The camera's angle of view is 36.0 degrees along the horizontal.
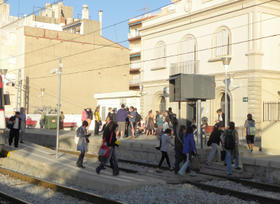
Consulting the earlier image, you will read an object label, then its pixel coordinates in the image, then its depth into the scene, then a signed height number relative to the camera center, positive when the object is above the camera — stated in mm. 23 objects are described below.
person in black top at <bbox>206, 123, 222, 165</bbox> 15766 -978
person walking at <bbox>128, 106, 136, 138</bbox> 23933 -380
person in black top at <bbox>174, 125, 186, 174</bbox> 14109 -1124
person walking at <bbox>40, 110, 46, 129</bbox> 37844 -985
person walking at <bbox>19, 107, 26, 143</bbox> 21450 -419
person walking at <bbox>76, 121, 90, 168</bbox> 14094 -837
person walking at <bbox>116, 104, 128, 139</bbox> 22641 -366
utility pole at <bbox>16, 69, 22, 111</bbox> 47744 +2919
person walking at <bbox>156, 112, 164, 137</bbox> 22578 -662
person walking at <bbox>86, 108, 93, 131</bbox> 24656 -252
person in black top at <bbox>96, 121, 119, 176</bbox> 12742 -863
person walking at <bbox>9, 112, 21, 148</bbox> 20083 -765
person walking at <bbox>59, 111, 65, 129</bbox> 32600 -786
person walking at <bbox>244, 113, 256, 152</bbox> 18469 -821
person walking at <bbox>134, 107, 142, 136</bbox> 24541 -387
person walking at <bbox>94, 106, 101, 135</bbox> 25650 -622
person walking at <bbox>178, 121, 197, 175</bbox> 13836 -1031
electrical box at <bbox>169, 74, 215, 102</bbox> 17953 +1056
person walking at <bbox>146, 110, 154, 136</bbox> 25630 -749
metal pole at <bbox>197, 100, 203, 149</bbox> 17516 -365
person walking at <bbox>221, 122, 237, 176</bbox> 14406 -1050
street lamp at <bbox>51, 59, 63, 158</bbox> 17419 +1643
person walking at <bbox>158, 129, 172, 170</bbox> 14812 -1018
